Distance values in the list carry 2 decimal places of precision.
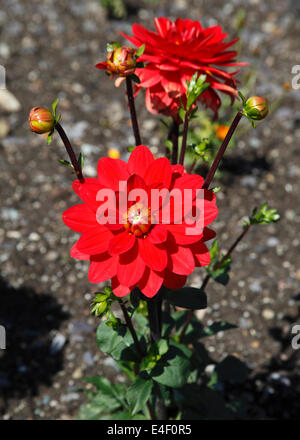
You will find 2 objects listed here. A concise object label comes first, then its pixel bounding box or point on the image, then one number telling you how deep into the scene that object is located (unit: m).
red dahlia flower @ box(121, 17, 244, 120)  0.68
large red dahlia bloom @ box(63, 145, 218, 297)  0.62
